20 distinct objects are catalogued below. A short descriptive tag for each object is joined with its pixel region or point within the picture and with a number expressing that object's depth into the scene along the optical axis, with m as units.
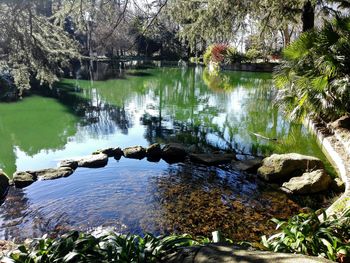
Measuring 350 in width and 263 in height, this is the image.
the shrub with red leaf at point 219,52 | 31.81
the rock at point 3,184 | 6.90
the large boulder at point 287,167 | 7.32
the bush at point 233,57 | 31.47
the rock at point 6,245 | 4.25
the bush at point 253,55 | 32.28
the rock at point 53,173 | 7.67
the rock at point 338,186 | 6.46
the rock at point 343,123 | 8.59
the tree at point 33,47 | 4.60
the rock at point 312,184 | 6.57
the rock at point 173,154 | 8.80
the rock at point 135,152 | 9.03
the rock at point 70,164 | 8.14
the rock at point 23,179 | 7.31
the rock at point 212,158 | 8.36
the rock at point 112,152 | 9.12
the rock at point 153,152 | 8.98
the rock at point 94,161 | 8.34
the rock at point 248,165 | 7.85
